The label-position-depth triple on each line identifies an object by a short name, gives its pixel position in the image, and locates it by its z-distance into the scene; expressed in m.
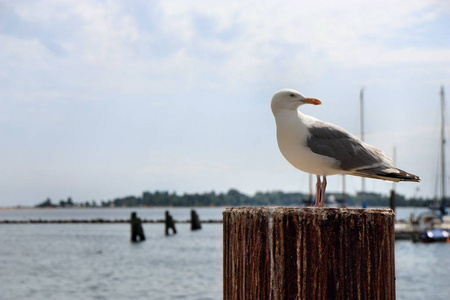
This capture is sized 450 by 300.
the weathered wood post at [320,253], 2.17
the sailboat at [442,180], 56.97
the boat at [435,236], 44.44
